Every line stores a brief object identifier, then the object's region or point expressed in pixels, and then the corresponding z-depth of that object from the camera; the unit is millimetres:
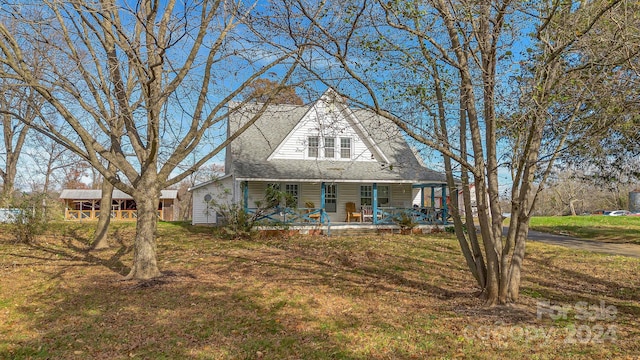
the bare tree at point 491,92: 5648
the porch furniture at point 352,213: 17684
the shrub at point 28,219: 12898
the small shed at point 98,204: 32400
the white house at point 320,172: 16453
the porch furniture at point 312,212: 16494
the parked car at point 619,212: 50891
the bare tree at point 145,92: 7502
